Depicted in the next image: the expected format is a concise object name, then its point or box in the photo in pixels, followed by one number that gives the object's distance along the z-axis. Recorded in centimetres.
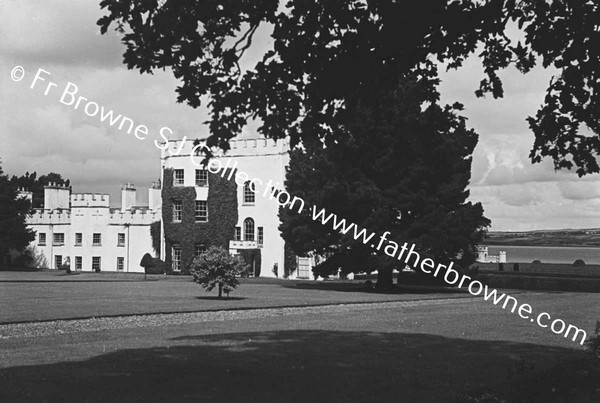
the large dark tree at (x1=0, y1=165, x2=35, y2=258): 5881
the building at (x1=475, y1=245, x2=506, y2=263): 10619
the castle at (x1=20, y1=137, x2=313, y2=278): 5469
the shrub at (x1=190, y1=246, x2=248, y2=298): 2738
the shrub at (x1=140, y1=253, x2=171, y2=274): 5614
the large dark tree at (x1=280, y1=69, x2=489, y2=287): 3581
